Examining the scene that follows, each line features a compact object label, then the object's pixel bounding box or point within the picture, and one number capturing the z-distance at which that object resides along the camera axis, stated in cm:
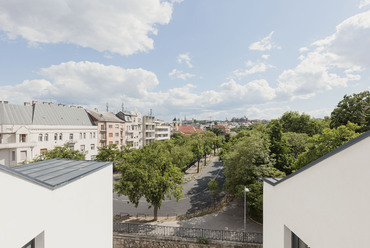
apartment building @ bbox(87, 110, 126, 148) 4076
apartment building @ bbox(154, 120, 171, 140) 6769
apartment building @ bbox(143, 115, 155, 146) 5871
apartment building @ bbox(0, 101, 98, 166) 2548
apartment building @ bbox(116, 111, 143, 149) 4875
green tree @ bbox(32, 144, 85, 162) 2102
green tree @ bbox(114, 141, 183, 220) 1485
